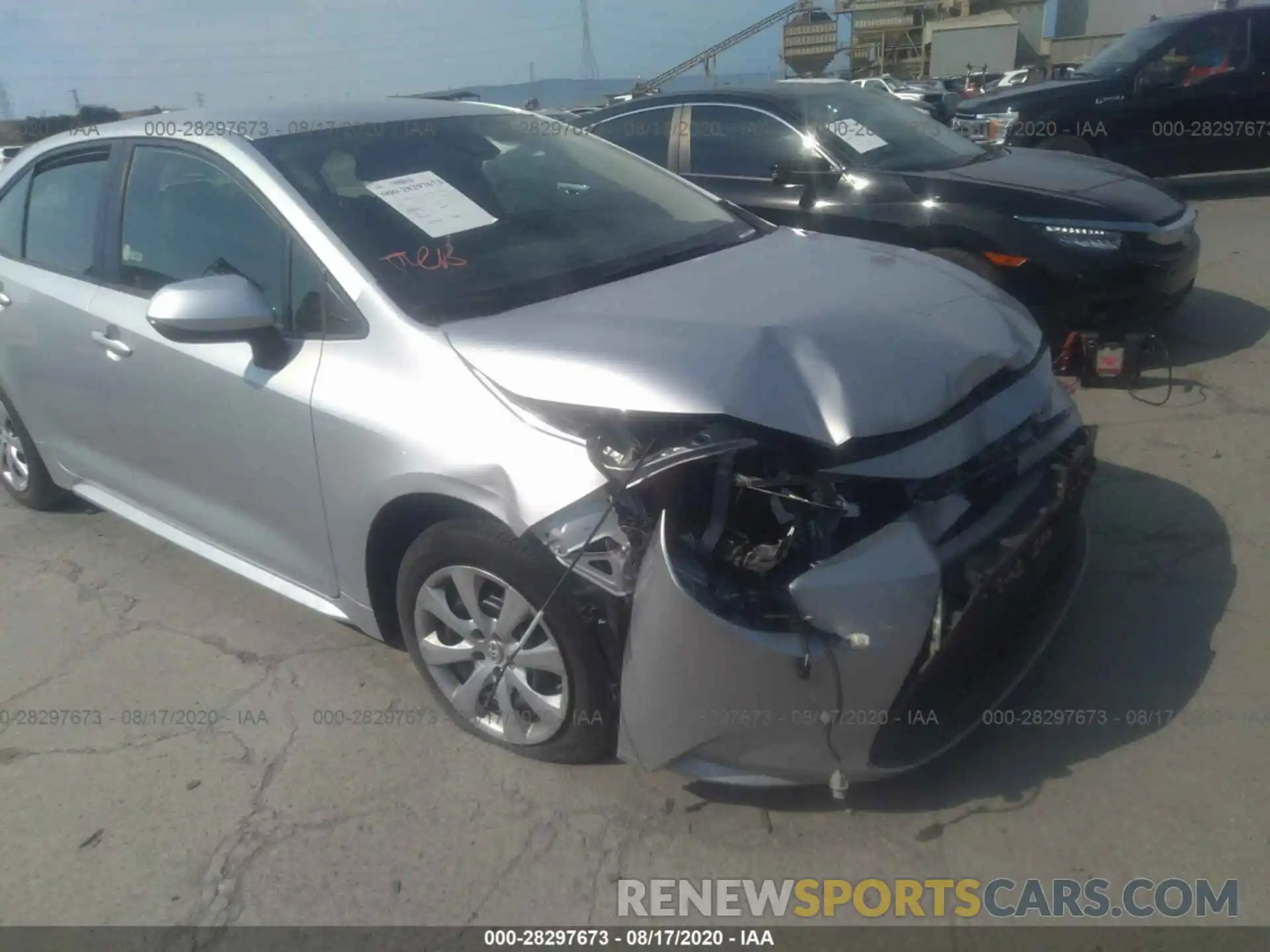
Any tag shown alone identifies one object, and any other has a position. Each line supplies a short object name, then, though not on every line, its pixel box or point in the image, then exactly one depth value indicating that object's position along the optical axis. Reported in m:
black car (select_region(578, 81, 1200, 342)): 5.01
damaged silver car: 2.29
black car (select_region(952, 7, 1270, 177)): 9.41
